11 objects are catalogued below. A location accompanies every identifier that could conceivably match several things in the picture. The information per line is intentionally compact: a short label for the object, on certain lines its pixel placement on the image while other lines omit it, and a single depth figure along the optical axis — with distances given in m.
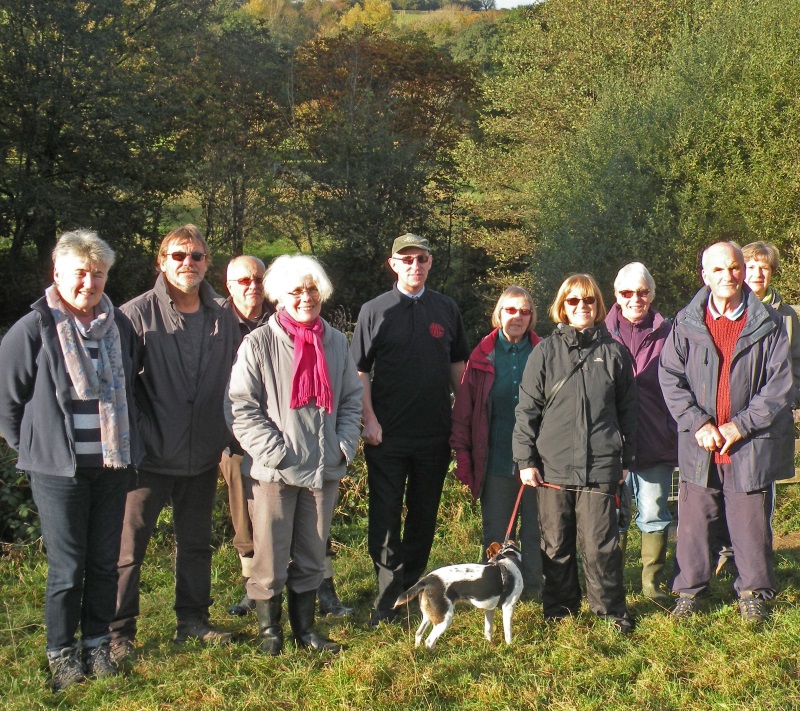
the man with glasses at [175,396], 4.35
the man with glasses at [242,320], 5.00
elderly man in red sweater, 4.58
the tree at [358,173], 25.08
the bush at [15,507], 6.31
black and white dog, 4.22
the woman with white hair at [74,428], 3.91
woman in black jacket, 4.43
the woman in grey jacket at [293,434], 4.17
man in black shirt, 4.84
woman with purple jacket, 4.98
